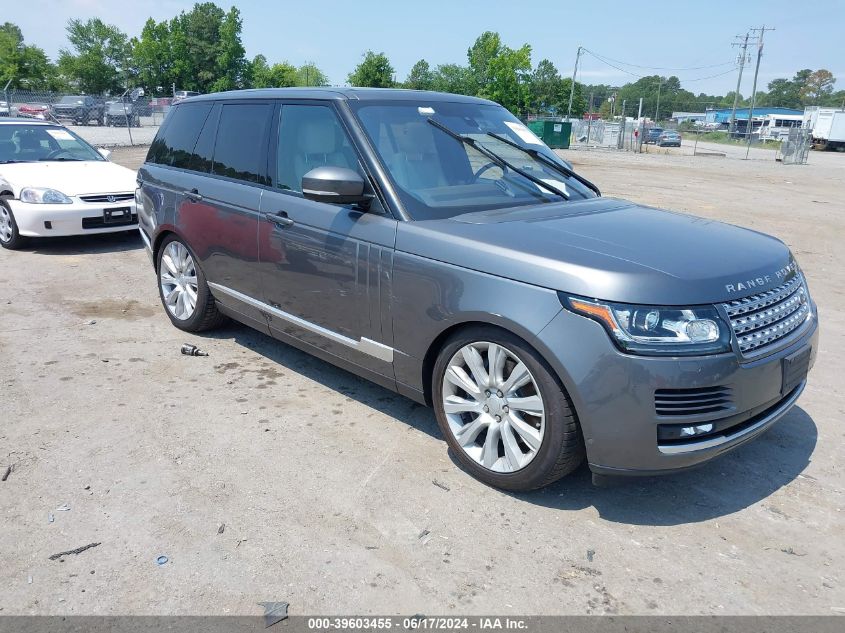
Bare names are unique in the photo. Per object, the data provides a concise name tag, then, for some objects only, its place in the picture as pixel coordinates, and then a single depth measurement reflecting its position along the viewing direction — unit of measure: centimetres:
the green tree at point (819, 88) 14275
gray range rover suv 293
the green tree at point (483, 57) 7431
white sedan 835
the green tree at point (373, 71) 7881
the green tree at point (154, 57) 8725
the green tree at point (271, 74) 9200
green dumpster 3934
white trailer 5100
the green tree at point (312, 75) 10982
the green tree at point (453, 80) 7774
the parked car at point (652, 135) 5574
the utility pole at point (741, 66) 7788
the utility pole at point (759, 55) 7096
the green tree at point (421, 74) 9488
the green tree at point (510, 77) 7231
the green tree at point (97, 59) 7850
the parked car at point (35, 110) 2948
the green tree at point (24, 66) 6588
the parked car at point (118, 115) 3533
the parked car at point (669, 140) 5350
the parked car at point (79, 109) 3522
